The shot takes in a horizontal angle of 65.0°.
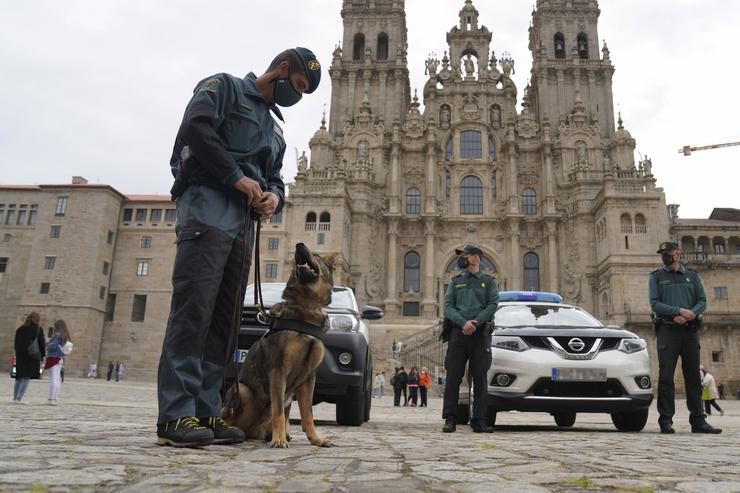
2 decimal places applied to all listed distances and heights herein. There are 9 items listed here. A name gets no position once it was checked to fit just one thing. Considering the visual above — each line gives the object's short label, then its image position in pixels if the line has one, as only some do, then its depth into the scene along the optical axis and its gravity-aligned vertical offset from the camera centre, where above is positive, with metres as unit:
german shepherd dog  3.89 +0.06
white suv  6.79 +0.14
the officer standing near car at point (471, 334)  6.43 +0.52
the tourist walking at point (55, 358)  10.77 +0.16
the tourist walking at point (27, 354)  10.41 +0.20
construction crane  57.81 +24.01
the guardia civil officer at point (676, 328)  6.88 +0.72
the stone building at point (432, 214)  36.47 +11.02
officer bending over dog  3.70 +1.02
